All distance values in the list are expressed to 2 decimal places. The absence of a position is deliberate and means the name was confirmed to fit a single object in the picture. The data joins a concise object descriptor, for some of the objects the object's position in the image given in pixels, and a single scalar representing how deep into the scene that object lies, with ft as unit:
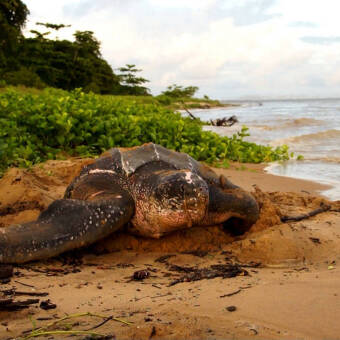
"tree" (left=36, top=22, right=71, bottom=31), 97.59
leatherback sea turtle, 7.31
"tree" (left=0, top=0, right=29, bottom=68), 70.28
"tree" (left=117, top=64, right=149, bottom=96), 122.42
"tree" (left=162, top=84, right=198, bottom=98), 125.80
